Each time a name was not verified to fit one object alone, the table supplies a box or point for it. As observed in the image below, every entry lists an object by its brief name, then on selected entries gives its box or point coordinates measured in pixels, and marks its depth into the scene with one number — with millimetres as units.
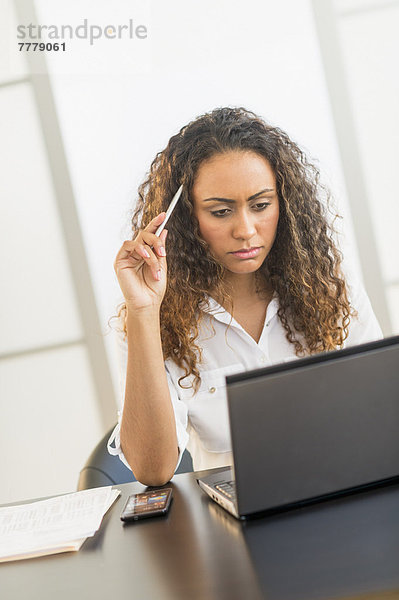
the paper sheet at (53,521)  1146
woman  1719
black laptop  1021
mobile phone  1206
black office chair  1901
